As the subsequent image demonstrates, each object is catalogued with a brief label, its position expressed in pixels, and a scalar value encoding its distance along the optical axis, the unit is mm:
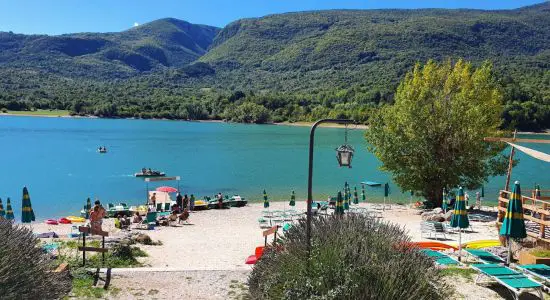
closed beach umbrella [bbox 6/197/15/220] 21031
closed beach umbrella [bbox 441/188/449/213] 23266
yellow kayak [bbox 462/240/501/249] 15089
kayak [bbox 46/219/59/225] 26141
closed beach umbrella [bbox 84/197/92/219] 26070
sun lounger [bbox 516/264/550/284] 10062
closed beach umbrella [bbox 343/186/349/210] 25356
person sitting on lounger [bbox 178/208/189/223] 24203
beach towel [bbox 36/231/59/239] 19064
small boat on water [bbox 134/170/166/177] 49594
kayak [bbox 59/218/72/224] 26031
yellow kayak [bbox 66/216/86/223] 26412
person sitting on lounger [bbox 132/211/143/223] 23422
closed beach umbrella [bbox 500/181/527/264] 10680
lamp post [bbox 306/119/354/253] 7589
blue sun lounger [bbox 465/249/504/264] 12031
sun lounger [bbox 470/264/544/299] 9203
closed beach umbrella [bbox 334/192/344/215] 17212
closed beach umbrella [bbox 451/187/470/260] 12883
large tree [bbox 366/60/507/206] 24609
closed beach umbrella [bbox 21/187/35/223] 19047
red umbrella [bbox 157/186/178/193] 29977
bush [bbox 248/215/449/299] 6816
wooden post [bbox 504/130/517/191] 14855
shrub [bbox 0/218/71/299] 6950
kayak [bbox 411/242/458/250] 15449
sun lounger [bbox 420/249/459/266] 11859
